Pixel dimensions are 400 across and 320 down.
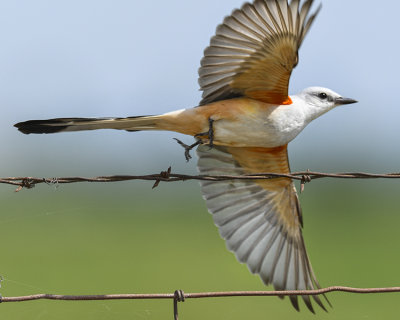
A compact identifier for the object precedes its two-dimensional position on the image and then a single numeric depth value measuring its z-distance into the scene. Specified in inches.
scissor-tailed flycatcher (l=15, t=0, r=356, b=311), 303.4
